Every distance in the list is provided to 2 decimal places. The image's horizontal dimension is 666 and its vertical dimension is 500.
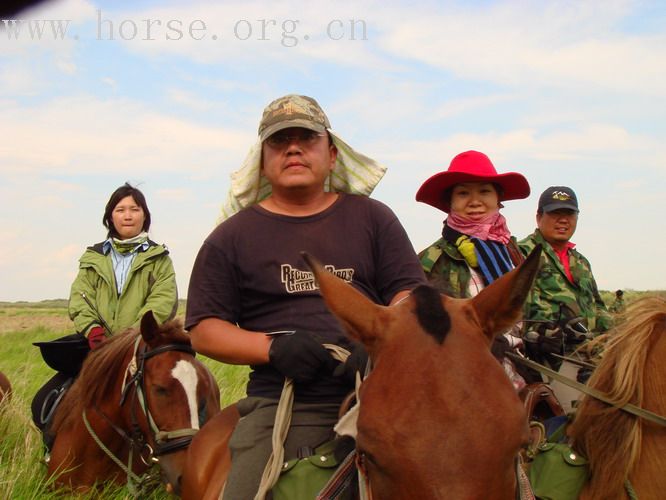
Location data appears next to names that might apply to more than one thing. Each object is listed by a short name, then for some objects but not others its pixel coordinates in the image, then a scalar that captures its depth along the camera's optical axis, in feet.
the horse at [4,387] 30.40
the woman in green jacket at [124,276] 26.86
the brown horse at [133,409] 20.65
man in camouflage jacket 18.81
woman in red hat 16.94
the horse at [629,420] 11.09
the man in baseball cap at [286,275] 11.21
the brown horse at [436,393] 7.50
